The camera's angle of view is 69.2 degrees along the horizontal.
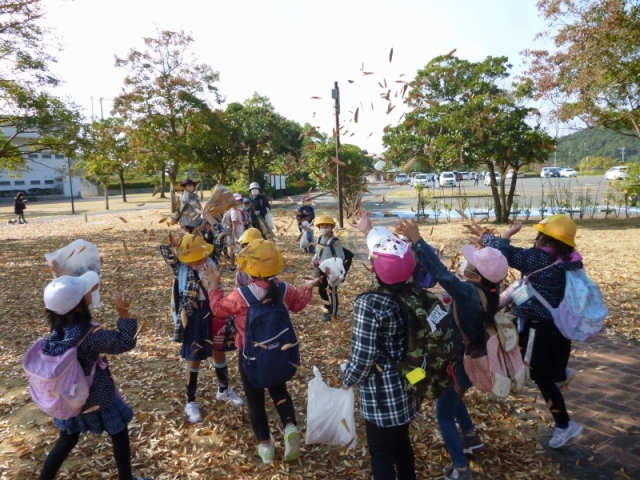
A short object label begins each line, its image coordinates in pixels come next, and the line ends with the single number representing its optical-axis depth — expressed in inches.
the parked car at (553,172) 1635.1
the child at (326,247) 235.8
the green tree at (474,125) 579.2
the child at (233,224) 341.1
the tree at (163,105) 727.1
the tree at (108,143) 574.6
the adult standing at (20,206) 861.8
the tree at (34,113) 496.7
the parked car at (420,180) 682.9
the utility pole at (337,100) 549.3
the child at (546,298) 121.4
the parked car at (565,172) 1841.8
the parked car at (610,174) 1398.9
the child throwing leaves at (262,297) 116.3
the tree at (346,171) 738.2
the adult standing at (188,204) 264.2
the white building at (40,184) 1968.5
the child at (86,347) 100.5
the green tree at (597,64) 407.5
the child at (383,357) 92.8
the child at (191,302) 138.2
